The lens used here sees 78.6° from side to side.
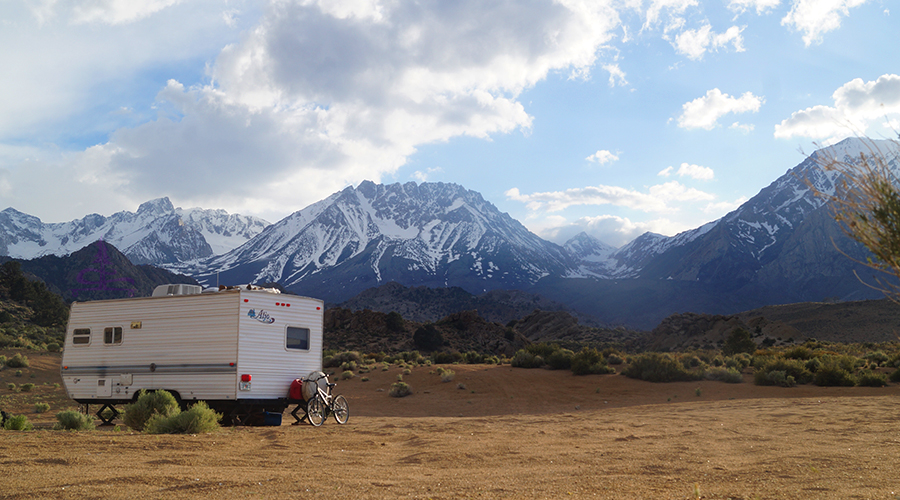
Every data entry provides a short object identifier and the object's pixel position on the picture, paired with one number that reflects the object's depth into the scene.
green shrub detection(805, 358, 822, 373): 21.58
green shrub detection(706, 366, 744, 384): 21.06
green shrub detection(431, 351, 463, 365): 32.19
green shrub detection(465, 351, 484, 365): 31.70
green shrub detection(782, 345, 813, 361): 25.72
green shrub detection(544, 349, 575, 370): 25.38
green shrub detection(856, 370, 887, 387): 19.39
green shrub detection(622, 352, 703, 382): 21.78
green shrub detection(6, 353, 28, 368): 23.02
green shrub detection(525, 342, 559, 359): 28.72
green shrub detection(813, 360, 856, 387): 19.66
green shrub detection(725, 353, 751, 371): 24.16
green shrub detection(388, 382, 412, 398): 20.73
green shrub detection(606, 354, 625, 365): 27.09
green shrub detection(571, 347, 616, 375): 23.61
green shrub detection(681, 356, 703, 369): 25.09
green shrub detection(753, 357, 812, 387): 20.43
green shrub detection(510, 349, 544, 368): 26.45
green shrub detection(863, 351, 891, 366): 24.38
